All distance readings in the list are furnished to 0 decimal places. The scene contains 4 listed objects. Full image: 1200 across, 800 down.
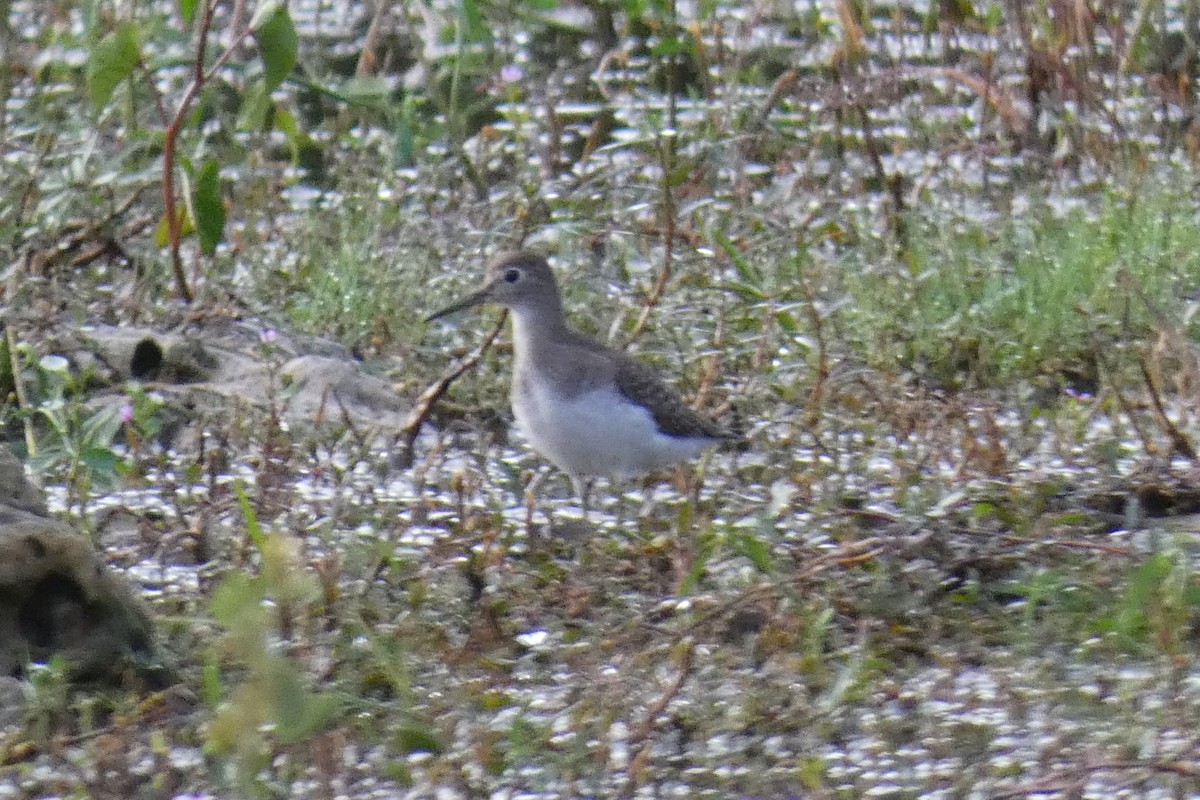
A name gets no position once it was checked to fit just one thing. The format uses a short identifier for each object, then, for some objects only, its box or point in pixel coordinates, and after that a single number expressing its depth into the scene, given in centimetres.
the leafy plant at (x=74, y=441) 962
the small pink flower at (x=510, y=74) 1535
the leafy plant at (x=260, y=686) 556
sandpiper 1091
